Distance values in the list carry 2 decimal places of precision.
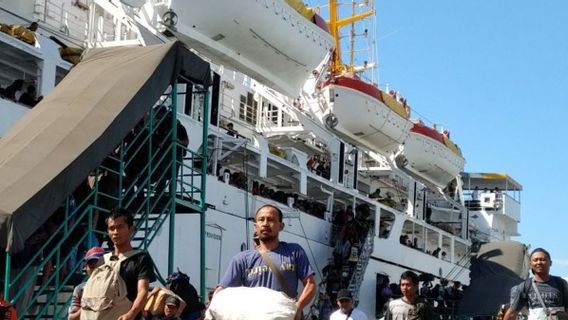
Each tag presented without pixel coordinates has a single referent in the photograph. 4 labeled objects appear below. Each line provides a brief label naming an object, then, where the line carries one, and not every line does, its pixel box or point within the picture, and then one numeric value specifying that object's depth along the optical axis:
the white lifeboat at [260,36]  17.70
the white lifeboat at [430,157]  27.89
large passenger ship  7.34
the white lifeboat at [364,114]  23.53
